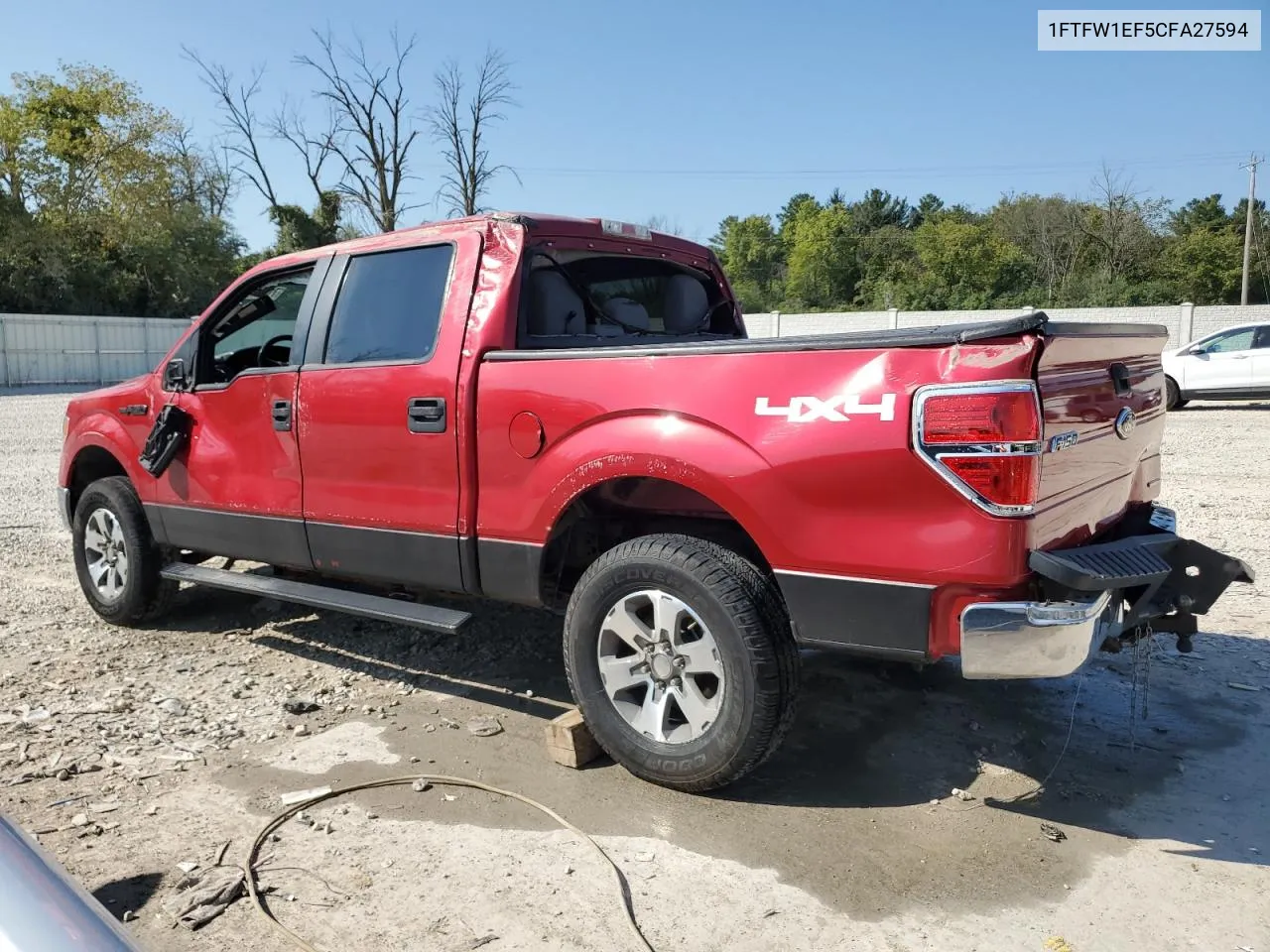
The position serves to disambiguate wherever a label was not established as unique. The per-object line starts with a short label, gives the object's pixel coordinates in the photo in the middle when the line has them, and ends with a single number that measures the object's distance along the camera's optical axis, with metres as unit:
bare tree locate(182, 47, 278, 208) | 43.00
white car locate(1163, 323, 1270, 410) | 17.45
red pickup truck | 2.93
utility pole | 42.03
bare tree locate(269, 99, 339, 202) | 41.41
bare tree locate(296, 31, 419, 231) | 40.66
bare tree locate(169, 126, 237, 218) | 47.72
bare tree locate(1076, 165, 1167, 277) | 46.91
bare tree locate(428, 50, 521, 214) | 39.88
